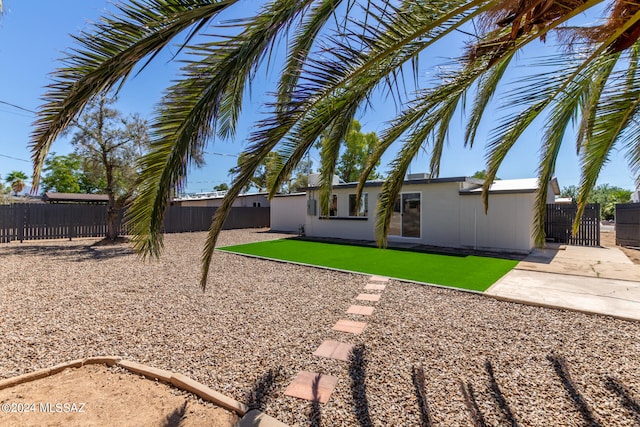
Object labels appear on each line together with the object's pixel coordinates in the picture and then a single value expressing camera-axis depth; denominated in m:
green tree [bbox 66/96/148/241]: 11.85
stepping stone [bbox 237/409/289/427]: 2.23
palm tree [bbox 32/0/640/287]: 2.05
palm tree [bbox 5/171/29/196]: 32.38
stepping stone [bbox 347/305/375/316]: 4.62
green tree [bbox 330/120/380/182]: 23.59
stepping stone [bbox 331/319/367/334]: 3.99
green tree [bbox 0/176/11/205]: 23.40
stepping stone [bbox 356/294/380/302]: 5.31
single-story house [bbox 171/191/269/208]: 24.84
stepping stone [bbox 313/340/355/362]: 3.29
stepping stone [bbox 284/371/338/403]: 2.60
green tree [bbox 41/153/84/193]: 32.82
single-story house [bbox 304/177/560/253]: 10.52
